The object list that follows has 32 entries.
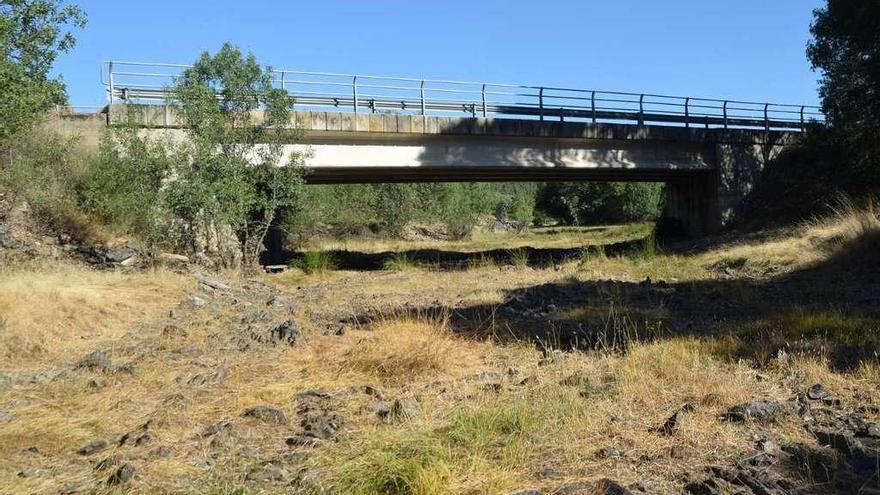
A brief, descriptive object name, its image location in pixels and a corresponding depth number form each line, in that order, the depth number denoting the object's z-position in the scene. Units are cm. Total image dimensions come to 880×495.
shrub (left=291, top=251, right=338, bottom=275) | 2175
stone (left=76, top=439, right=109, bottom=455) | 489
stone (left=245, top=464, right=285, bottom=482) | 409
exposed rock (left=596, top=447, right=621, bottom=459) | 449
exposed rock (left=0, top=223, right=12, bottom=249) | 1659
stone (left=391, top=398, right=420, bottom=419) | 530
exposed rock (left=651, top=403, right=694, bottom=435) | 493
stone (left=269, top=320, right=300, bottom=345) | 897
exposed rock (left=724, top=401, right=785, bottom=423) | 511
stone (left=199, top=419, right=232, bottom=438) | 510
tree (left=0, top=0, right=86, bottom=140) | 1005
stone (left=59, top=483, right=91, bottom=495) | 405
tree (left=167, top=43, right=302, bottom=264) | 1758
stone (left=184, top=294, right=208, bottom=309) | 1255
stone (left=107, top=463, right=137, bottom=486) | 409
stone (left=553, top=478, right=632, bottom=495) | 389
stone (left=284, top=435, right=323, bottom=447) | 483
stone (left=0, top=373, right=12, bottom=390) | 684
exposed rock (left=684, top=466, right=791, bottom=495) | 389
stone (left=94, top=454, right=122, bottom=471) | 441
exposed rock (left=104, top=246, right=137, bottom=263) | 1795
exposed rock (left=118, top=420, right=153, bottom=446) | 492
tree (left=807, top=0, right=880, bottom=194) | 2111
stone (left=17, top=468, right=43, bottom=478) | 439
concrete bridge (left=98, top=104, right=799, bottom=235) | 2186
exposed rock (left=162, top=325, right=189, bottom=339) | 950
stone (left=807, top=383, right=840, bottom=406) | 552
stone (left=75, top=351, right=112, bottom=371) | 754
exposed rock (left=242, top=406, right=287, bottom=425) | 545
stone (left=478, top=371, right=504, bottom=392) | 635
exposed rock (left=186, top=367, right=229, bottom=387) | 683
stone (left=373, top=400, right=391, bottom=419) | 550
